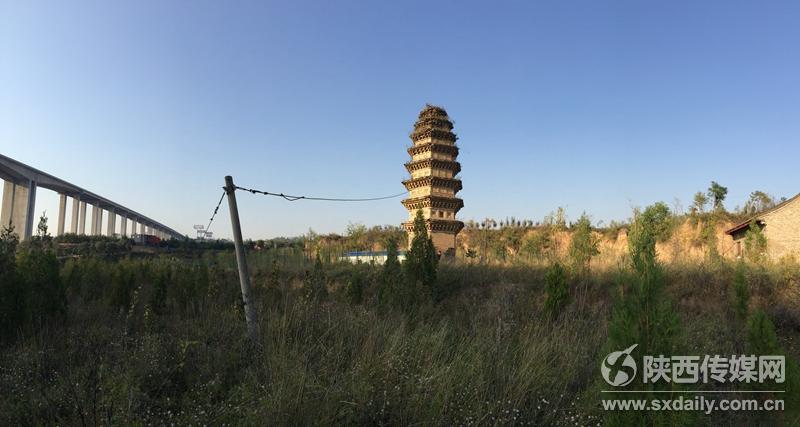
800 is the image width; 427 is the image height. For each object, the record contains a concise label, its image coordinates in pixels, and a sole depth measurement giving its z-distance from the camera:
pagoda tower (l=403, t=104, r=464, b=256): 26.58
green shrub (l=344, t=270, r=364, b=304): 12.06
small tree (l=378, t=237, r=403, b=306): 9.58
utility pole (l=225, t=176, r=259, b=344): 5.69
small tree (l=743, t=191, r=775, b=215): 30.91
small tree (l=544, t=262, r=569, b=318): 9.04
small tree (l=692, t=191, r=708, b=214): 32.03
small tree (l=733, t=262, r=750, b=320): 8.71
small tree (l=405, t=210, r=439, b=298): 12.67
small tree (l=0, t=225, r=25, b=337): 7.16
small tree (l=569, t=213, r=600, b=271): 14.20
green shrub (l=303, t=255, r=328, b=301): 10.37
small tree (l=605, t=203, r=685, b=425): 2.95
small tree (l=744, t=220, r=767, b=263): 18.34
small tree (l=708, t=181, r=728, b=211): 32.75
